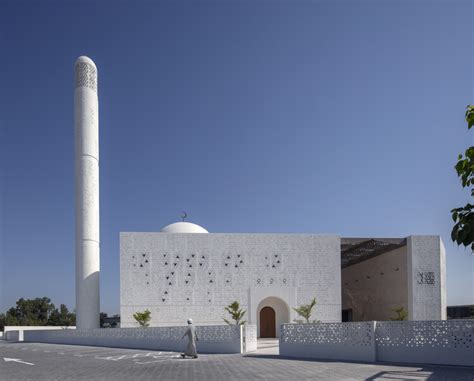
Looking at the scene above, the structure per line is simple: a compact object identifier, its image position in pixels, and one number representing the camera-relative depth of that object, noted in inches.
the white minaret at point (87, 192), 968.9
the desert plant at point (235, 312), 914.7
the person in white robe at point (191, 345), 469.1
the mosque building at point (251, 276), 935.7
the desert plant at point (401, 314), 919.7
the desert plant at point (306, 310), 928.3
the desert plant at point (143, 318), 901.2
